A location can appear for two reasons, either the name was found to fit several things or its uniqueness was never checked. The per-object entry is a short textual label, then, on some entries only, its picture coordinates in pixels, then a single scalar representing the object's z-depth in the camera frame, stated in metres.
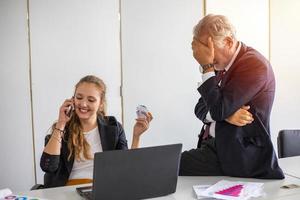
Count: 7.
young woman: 2.01
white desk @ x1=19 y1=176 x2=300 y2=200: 1.56
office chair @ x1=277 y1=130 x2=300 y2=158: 2.54
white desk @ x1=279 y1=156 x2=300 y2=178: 1.93
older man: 1.66
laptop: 1.43
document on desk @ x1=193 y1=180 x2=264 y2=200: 1.53
